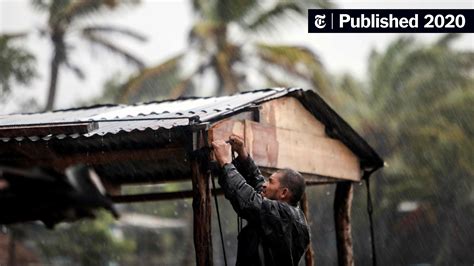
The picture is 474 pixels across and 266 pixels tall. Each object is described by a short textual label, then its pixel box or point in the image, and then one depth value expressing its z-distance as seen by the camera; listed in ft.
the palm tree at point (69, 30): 87.45
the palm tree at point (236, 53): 75.51
